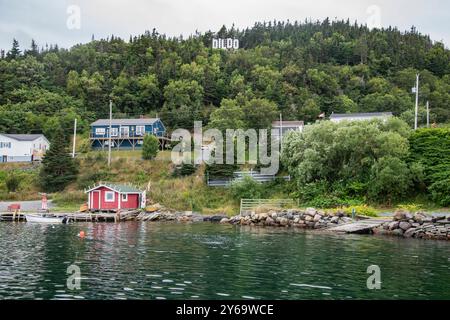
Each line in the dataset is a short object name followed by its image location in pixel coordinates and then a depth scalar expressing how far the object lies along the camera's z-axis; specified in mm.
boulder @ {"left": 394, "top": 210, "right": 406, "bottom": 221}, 43031
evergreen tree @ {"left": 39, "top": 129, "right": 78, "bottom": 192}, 69625
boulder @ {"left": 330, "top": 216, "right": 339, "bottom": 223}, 47250
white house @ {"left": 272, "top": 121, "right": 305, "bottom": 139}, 88625
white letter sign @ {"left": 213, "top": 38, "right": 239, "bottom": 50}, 169875
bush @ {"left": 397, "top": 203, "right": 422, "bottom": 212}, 48969
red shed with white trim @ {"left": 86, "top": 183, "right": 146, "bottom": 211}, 59938
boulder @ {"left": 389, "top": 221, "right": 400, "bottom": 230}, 42250
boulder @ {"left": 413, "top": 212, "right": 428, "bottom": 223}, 42069
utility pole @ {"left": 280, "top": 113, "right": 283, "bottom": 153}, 64212
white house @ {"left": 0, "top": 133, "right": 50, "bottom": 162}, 84125
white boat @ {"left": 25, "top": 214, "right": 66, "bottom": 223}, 52125
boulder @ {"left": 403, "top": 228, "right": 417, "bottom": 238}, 40625
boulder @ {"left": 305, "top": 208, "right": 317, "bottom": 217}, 49062
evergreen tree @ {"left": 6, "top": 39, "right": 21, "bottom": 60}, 142438
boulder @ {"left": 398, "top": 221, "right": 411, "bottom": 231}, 41500
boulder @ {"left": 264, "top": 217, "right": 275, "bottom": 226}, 50134
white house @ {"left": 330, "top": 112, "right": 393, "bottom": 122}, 82688
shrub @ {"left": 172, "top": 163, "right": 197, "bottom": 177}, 68375
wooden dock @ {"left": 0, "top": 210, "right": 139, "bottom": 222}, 54750
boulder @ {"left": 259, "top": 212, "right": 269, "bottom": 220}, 51062
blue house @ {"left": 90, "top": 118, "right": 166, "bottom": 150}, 87438
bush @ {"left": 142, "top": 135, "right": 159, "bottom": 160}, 75062
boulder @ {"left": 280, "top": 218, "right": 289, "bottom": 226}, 49344
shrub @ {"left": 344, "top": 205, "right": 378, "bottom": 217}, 48281
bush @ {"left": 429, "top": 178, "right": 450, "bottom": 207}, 50381
